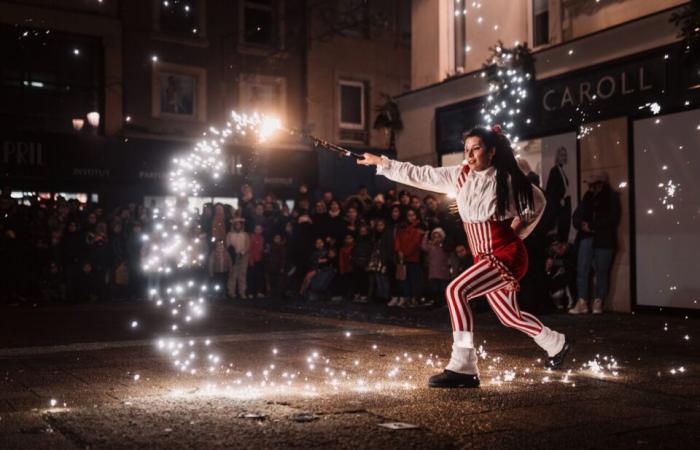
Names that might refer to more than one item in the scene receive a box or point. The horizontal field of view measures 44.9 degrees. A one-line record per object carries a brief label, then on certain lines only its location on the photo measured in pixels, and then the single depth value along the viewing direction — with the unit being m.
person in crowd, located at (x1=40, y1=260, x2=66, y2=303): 16.31
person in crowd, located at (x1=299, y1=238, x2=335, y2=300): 15.96
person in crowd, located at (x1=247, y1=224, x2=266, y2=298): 16.81
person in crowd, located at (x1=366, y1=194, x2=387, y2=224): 15.87
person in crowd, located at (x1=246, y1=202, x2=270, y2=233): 16.94
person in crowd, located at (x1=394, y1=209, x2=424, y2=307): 14.50
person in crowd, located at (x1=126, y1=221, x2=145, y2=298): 16.83
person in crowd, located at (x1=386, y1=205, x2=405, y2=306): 14.89
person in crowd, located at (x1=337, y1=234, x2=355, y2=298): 15.86
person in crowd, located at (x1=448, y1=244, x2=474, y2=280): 13.42
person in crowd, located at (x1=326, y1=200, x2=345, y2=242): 16.17
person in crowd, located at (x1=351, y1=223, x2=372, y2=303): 15.52
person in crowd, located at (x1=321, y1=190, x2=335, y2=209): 16.58
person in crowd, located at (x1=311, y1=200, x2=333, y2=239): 16.23
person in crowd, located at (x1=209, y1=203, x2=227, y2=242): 16.52
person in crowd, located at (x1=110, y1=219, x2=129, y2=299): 16.78
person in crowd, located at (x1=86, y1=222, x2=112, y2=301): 16.52
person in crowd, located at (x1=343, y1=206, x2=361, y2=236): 15.99
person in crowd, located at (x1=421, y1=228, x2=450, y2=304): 13.95
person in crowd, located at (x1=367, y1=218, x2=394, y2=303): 15.01
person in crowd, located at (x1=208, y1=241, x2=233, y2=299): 16.45
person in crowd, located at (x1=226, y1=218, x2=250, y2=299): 16.50
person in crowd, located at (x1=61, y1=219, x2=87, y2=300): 16.27
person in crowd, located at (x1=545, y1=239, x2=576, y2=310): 13.32
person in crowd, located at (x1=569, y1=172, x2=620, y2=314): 12.80
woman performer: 6.52
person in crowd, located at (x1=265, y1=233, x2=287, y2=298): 16.86
